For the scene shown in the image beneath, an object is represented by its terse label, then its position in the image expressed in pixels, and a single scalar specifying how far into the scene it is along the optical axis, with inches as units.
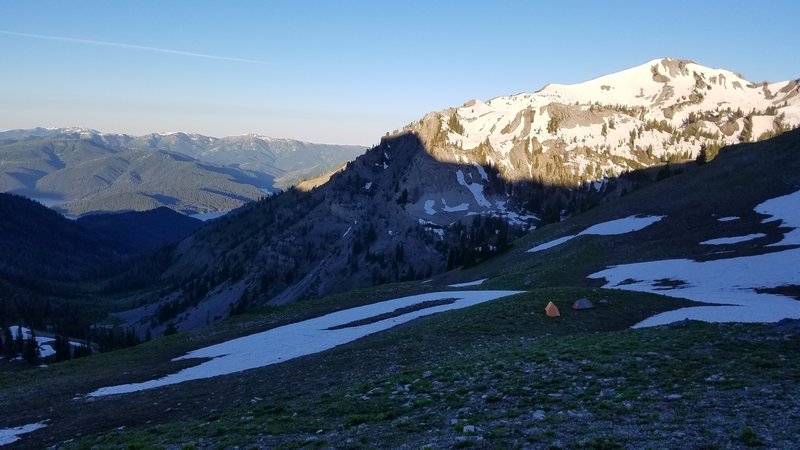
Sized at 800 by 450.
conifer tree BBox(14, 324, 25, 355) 5339.6
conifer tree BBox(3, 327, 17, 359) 5187.0
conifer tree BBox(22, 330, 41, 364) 4980.3
